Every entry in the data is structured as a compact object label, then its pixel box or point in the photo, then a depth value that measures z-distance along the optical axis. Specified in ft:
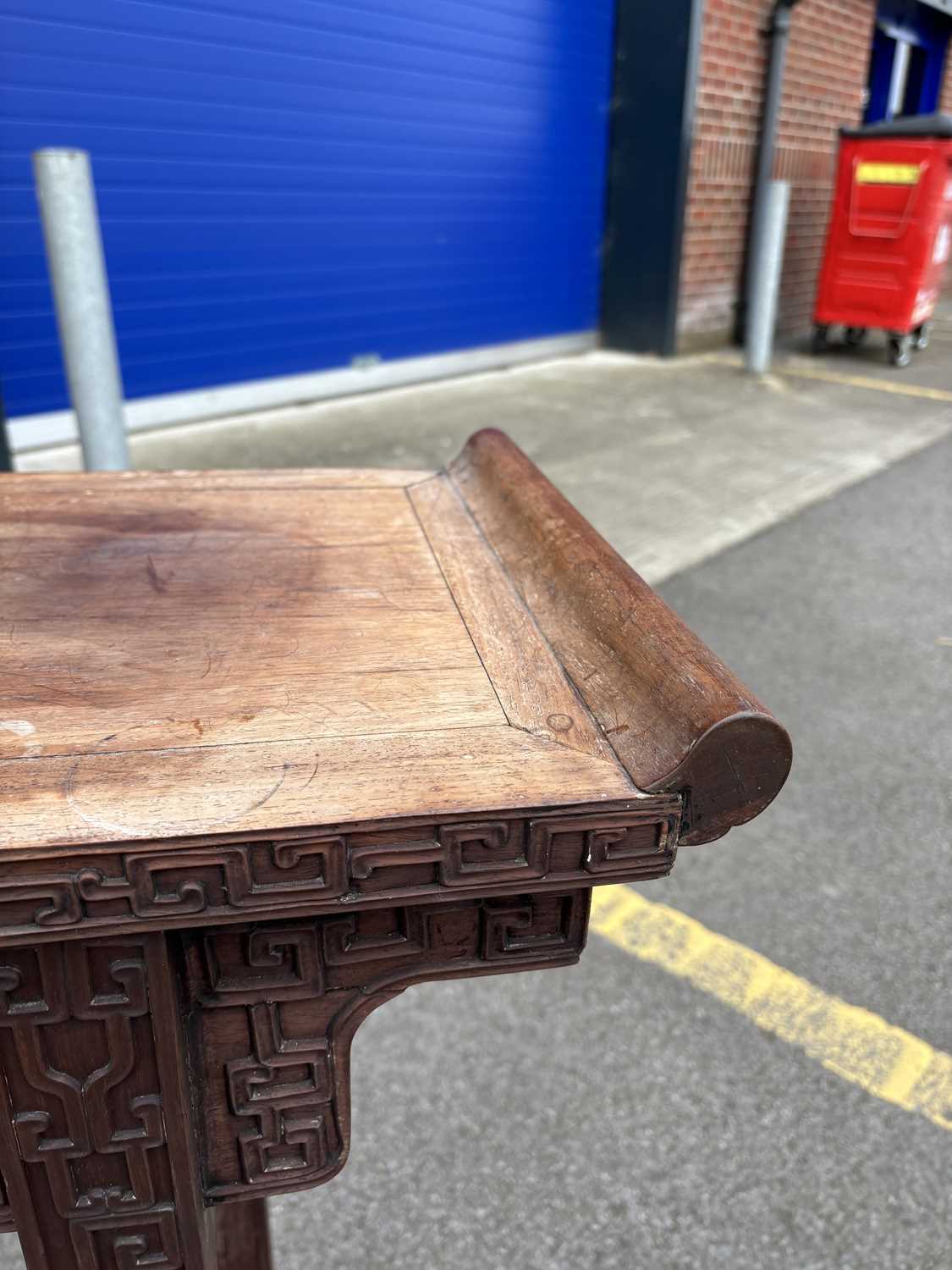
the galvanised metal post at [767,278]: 22.94
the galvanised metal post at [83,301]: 9.38
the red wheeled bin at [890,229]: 22.09
